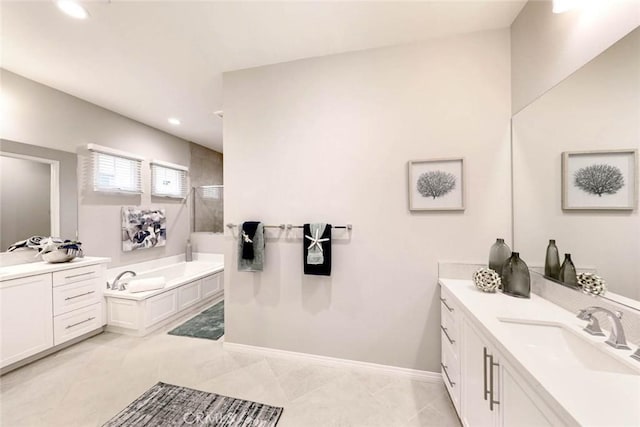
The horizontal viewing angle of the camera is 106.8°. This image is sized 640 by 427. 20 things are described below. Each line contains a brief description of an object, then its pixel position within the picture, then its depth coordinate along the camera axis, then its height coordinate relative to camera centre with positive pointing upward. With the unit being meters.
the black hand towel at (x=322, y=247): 2.01 -0.30
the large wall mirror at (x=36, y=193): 2.25 +0.22
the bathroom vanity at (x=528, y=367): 0.67 -0.55
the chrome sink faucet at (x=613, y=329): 0.91 -0.48
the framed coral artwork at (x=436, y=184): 1.84 +0.22
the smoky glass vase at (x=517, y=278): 1.47 -0.42
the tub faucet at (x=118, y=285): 2.79 -0.84
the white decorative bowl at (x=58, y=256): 2.31 -0.41
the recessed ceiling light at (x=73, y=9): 1.54 +1.37
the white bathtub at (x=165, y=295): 2.60 -1.00
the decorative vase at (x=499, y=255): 1.63 -0.29
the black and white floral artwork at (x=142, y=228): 3.27 -0.21
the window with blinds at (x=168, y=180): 3.69 +0.57
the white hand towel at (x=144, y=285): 2.70 -0.82
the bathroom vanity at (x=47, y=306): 1.94 -0.85
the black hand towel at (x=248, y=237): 2.16 -0.21
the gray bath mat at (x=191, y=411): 1.50 -1.32
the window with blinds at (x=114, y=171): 2.93 +0.58
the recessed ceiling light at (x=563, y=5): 1.21 +1.06
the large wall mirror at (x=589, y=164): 1.01 +0.25
